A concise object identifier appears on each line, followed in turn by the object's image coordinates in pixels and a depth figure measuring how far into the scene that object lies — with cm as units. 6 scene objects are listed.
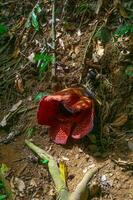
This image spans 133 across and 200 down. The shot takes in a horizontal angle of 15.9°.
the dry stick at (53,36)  368
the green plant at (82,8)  390
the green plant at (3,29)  426
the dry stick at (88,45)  361
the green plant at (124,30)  345
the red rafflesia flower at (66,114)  328
